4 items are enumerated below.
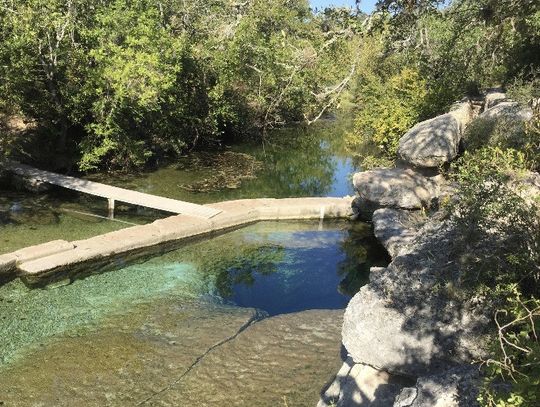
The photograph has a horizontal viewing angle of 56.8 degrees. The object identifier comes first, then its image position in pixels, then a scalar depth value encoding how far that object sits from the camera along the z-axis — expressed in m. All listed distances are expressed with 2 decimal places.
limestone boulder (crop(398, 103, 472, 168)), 10.15
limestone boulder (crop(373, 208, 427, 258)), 8.57
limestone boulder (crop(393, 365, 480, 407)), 2.71
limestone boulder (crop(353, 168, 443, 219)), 9.87
